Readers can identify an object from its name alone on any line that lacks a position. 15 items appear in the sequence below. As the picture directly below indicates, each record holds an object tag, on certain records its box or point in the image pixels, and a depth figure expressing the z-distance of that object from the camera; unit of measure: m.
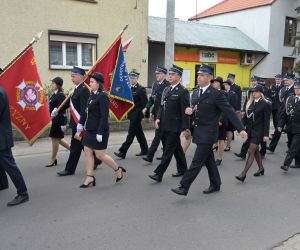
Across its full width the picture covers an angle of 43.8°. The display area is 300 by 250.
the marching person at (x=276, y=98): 10.79
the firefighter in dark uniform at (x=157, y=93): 7.50
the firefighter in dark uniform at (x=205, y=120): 5.34
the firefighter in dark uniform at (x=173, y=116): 6.11
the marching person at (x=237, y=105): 9.14
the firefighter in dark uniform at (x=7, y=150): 4.86
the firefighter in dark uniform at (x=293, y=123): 7.32
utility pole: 12.04
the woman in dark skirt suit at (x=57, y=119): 6.94
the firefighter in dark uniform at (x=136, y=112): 8.12
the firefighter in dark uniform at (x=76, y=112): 6.23
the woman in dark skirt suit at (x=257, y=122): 6.64
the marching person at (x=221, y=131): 7.55
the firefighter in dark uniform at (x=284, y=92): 9.25
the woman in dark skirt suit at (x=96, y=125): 5.67
